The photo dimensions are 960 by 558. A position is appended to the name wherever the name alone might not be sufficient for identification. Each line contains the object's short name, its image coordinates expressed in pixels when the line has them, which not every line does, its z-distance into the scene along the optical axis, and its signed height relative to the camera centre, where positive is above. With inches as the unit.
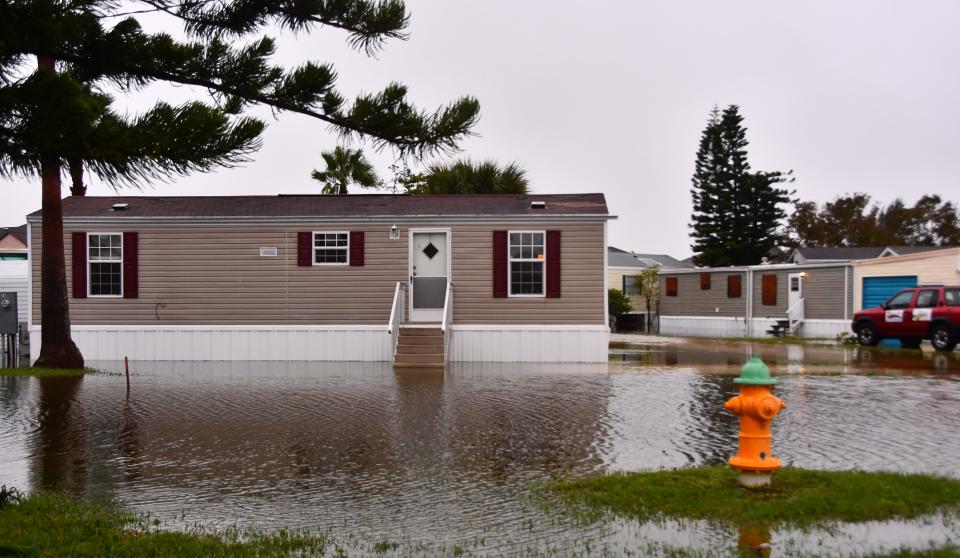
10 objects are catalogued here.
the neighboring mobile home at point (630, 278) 1733.5 +12.8
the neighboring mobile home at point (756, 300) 1259.2 -24.8
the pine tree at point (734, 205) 2046.0 +175.8
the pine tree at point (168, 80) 206.7 +70.4
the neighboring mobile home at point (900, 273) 1143.0 +11.9
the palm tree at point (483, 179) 1264.8 +144.9
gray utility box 814.5 -24.0
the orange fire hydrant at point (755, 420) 267.4 -40.0
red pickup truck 936.9 -39.0
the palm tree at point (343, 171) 1270.9 +158.8
